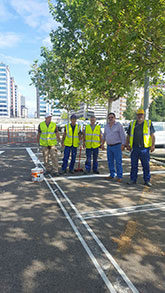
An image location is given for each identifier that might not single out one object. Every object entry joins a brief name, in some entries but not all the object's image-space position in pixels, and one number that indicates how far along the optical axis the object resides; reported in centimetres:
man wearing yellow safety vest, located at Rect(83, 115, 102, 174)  723
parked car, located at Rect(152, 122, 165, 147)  1382
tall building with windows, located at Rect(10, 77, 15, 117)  17712
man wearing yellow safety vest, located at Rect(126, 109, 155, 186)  592
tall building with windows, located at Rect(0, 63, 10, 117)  14088
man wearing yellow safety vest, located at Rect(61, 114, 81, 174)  719
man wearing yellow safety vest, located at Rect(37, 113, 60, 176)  696
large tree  639
